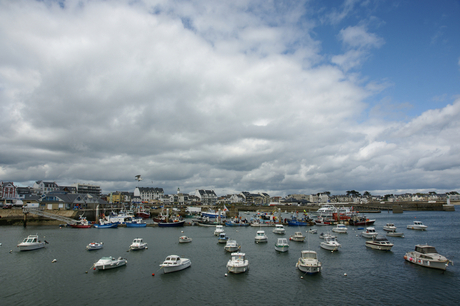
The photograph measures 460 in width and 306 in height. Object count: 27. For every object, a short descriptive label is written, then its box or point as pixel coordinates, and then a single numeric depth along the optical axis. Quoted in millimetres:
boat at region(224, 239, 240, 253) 46203
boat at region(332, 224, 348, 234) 71562
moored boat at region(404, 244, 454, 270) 34469
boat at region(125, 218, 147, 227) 84625
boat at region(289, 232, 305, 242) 57531
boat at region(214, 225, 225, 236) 67162
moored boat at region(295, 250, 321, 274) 32969
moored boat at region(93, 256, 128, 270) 34781
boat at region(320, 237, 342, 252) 47900
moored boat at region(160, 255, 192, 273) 33731
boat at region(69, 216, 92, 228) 80438
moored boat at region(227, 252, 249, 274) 33438
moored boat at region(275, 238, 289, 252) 46562
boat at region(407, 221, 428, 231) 76081
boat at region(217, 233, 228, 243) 56344
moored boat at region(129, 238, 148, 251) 47675
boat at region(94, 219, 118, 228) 82062
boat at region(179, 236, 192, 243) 56156
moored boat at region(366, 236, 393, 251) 47344
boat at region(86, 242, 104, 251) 47684
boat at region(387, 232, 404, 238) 64125
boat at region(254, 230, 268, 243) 56544
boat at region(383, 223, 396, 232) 69881
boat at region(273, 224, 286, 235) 70062
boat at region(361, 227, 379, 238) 62044
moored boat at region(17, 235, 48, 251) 46625
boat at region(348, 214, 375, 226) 87938
